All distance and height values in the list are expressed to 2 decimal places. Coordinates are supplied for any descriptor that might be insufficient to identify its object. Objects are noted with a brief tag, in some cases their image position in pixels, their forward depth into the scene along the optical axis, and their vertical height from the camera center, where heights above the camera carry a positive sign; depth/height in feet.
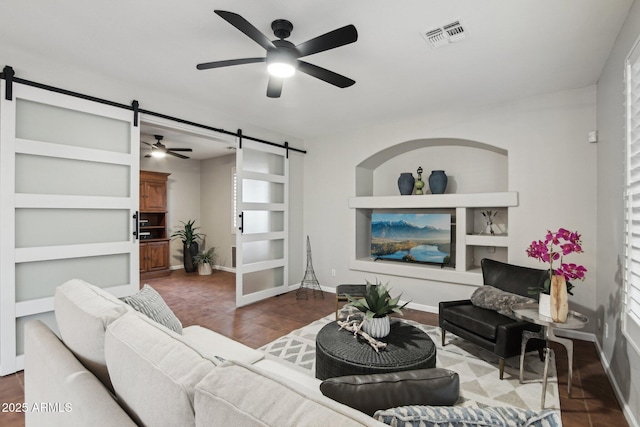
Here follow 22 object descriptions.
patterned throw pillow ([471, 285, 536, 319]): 9.12 -2.55
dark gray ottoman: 6.30 -2.94
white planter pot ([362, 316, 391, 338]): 7.48 -2.66
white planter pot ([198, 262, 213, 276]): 22.81 -3.94
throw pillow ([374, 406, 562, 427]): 2.49 -1.65
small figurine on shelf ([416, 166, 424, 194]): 14.89 +1.47
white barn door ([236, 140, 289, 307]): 15.02 -0.38
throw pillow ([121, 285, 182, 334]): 6.02 -1.80
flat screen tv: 14.23 -1.09
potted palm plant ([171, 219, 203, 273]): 23.16 -2.27
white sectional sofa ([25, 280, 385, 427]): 2.33 -1.54
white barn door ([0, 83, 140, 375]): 8.63 +0.37
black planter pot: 23.13 -3.07
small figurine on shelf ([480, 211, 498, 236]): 13.75 -0.25
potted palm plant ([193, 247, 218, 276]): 22.82 -3.51
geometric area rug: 7.52 -4.34
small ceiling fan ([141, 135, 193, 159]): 18.75 +3.93
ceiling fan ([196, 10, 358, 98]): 6.46 +3.73
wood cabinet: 21.45 -0.80
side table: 7.04 -2.45
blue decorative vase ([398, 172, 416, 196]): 15.02 +1.49
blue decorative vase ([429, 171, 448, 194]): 14.26 +1.49
